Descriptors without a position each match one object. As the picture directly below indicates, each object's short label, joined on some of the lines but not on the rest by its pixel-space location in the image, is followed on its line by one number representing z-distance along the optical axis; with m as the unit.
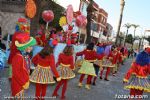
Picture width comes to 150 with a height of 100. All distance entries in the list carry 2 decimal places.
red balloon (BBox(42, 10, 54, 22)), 6.26
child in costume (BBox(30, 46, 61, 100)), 3.51
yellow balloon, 7.47
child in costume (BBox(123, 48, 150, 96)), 4.08
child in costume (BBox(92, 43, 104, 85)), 6.00
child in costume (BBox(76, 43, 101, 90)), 5.25
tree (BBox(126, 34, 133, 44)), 39.50
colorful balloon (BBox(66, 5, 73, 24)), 7.36
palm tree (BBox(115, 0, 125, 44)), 14.52
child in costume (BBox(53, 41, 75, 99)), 4.21
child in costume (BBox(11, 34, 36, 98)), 3.05
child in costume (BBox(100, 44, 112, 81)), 6.70
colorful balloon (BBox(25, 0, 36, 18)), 5.92
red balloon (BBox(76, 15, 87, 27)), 7.96
